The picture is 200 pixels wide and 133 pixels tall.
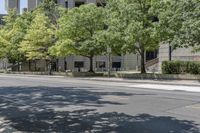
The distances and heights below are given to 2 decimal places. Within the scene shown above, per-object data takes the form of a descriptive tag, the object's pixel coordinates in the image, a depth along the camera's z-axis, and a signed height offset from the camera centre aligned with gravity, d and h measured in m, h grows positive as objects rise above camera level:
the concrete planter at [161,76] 17.97 -0.72
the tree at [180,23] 15.75 +3.46
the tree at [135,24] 19.30 +4.10
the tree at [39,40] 30.22 +4.07
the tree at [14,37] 35.68 +5.43
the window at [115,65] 43.06 +0.67
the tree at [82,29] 24.69 +4.55
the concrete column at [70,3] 40.82 +12.33
